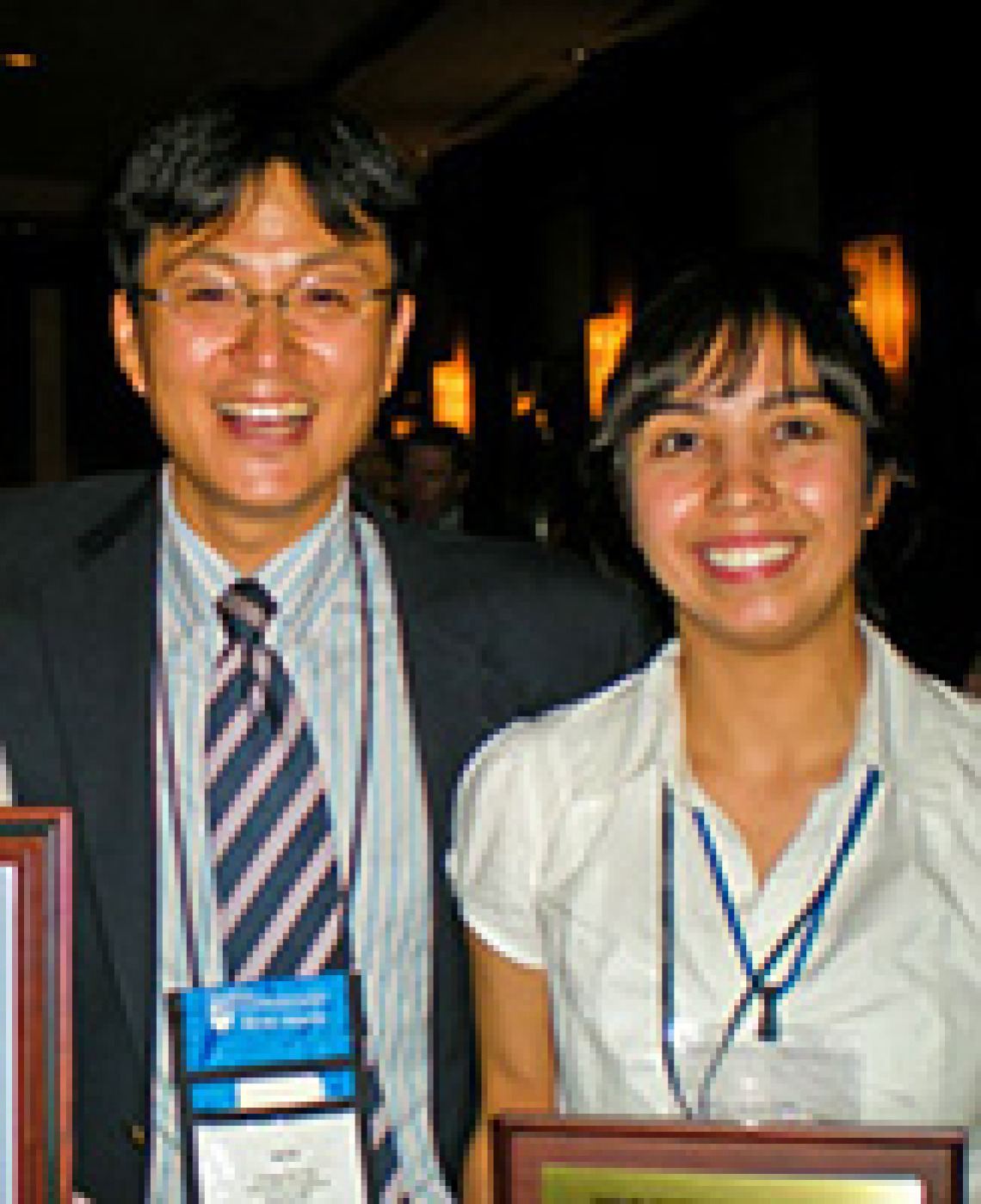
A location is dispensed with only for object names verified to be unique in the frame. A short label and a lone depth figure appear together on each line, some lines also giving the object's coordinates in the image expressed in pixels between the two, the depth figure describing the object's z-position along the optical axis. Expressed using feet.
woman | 4.13
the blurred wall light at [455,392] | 32.30
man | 4.64
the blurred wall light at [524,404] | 25.88
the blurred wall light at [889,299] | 16.88
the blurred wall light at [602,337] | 24.61
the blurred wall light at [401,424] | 28.90
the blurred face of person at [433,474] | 18.89
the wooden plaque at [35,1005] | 3.26
